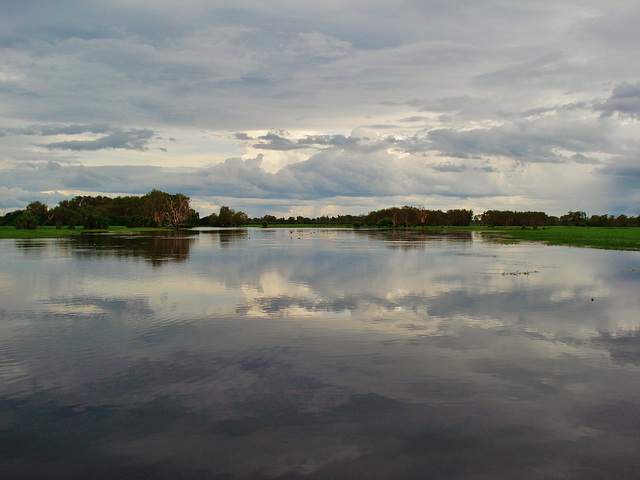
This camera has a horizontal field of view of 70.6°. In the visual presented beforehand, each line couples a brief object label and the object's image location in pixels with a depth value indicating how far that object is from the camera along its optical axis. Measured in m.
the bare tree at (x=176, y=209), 180.38
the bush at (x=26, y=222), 113.38
